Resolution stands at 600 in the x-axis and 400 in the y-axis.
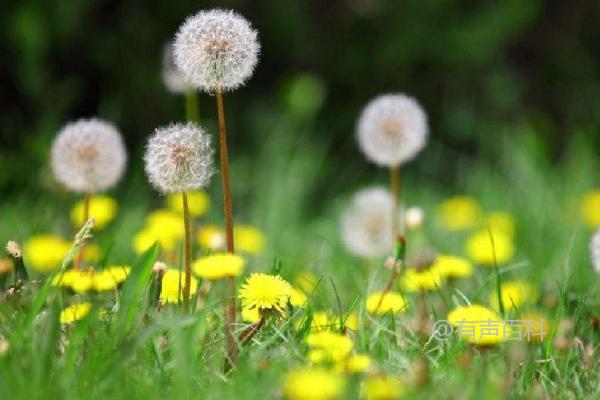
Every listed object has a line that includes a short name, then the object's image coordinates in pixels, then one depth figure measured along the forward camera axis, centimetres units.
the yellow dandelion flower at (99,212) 636
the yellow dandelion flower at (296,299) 415
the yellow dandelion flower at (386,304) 432
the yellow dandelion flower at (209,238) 470
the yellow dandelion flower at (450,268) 479
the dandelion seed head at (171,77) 638
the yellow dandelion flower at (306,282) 493
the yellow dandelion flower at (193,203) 654
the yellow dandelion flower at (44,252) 526
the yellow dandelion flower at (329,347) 335
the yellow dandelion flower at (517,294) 461
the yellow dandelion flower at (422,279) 453
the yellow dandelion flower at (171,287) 399
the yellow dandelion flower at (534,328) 394
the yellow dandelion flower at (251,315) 395
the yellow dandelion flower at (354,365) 324
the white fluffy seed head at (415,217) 521
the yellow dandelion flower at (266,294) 371
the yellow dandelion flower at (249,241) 625
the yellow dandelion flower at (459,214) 732
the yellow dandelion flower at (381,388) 289
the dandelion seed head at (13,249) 391
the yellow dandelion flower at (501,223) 662
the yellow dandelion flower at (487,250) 541
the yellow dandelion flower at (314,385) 269
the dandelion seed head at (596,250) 421
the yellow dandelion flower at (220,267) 369
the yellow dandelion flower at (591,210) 725
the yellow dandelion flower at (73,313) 377
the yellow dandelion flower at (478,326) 357
